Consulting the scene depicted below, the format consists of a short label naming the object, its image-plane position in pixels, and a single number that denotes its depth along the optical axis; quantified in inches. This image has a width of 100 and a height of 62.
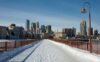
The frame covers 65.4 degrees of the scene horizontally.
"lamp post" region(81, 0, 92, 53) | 296.6
